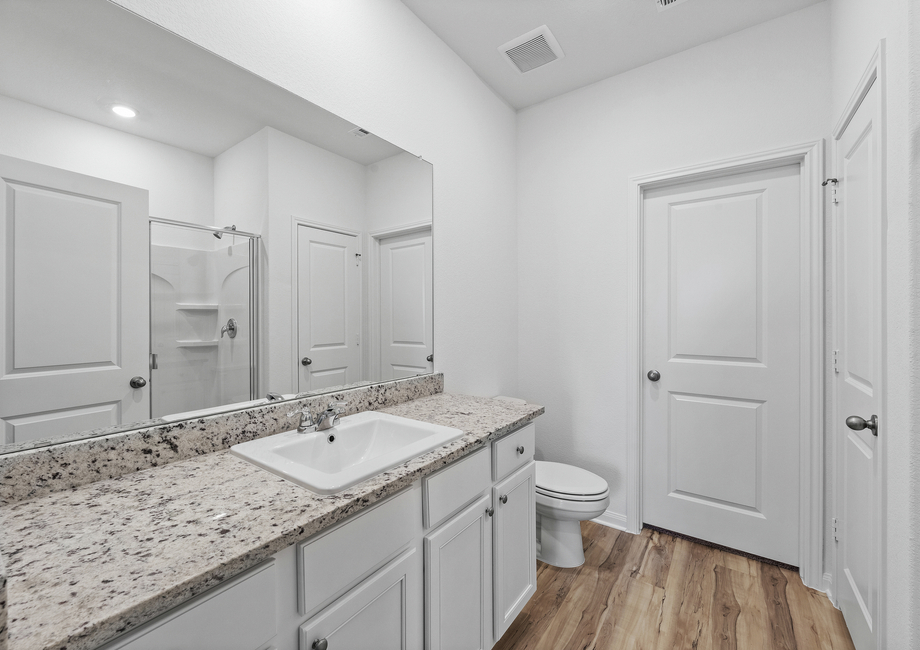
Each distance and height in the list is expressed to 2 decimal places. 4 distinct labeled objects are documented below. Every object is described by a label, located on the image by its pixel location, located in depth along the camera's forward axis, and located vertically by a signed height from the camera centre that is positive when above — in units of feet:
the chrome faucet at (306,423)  4.24 -1.05
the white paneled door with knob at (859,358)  4.01 -0.39
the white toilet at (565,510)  6.25 -2.87
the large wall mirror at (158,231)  2.93 +0.85
